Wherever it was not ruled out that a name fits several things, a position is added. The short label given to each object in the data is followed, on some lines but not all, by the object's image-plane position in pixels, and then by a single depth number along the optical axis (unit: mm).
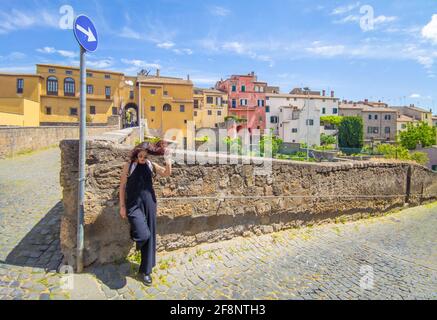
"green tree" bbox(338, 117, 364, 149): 49156
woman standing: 3555
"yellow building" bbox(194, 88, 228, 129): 55019
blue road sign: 3442
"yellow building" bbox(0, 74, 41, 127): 34000
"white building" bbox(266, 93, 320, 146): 52406
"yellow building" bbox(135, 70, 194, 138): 47938
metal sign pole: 3600
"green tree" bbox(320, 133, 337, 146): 51625
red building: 58125
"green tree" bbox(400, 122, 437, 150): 43062
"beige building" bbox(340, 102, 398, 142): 61844
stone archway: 49850
